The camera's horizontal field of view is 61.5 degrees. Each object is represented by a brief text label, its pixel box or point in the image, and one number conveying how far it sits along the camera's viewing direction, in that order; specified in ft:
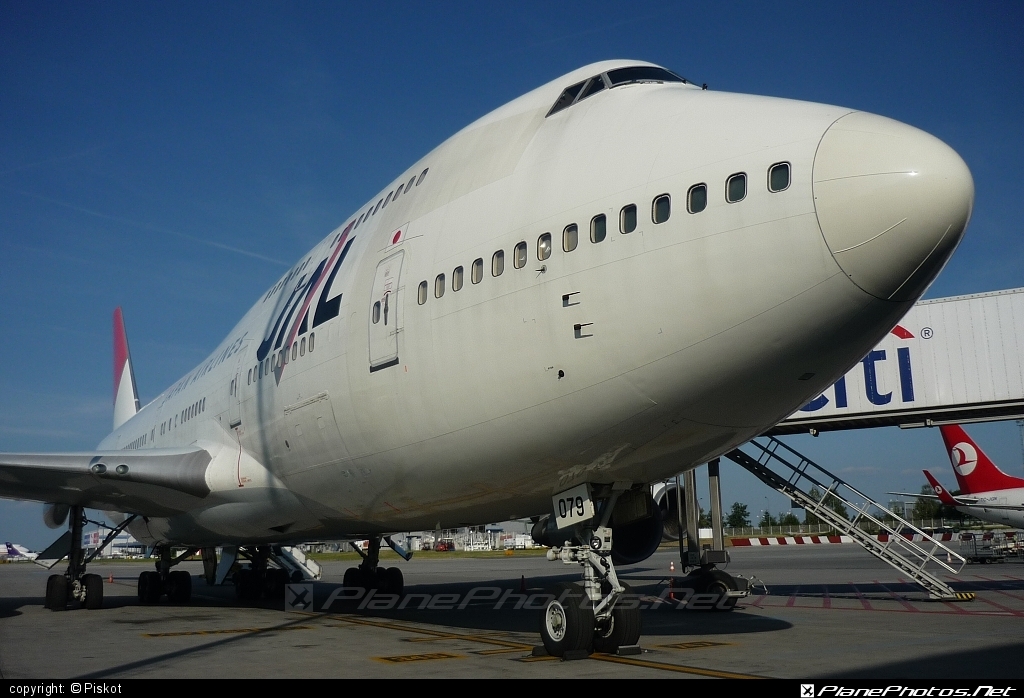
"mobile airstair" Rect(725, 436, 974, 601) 54.60
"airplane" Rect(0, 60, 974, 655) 20.49
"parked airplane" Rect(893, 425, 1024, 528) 120.67
